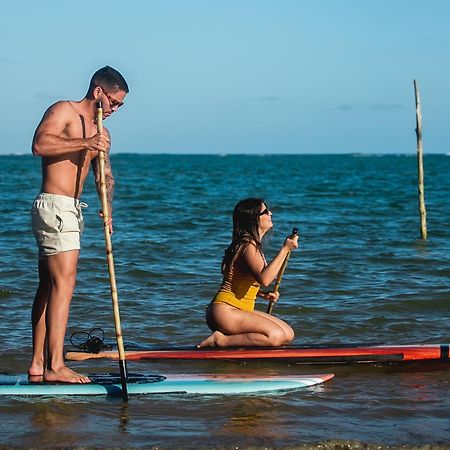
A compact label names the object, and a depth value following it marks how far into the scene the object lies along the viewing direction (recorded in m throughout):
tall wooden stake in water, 18.83
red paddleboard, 7.54
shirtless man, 6.04
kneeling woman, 7.76
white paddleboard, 6.28
